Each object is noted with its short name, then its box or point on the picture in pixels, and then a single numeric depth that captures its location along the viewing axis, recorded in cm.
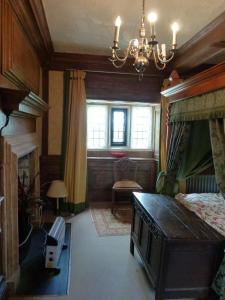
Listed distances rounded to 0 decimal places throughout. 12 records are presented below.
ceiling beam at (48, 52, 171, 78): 426
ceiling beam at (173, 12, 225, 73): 287
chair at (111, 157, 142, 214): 453
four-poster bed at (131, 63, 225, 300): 202
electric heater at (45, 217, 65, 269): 263
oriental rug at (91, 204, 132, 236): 368
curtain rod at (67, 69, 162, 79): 445
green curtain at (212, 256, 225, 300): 192
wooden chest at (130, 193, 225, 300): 199
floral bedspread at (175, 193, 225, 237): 239
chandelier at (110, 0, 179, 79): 202
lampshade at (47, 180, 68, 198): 405
